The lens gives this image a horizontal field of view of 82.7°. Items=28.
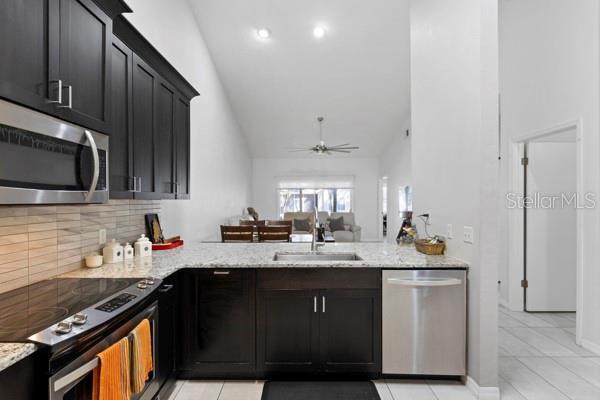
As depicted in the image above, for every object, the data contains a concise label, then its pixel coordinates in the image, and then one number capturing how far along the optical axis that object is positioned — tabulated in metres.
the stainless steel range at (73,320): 1.23
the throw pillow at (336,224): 9.13
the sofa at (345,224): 8.69
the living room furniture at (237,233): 4.47
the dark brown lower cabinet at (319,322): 2.47
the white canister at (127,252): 2.63
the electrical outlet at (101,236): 2.50
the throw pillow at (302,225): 8.76
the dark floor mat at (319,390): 2.33
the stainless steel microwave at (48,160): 1.22
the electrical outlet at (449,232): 2.73
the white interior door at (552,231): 4.09
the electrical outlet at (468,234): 2.44
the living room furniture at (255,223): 6.05
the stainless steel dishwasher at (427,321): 2.45
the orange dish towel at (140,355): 1.64
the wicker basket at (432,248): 2.79
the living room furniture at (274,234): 4.45
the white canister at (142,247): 2.79
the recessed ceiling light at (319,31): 5.49
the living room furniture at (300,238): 4.92
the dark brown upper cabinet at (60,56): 1.25
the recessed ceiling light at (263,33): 5.50
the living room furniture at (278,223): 6.23
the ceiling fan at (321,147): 7.59
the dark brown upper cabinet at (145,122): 2.14
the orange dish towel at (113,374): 1.41
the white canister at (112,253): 2.48
